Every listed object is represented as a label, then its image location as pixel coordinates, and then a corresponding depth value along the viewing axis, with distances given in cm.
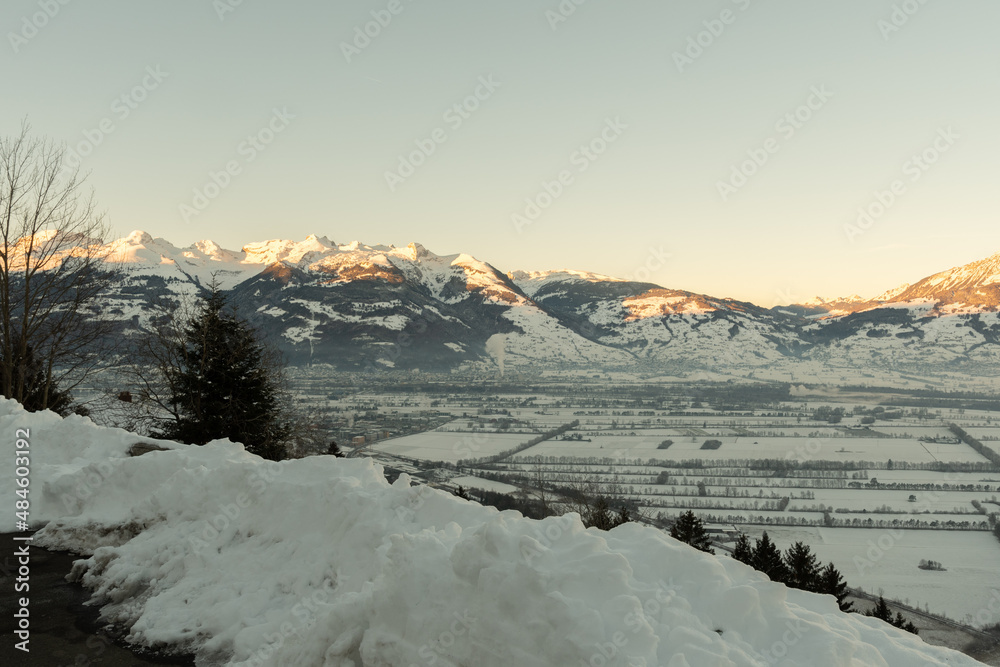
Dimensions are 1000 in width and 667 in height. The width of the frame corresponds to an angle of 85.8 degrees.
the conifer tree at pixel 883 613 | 2375
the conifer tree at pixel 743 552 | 2814
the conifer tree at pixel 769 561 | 2566
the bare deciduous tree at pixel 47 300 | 1595
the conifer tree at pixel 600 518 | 2411
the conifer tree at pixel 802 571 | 2617
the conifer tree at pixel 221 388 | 1805
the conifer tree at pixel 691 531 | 2705
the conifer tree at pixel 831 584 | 2602
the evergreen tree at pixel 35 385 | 1677
